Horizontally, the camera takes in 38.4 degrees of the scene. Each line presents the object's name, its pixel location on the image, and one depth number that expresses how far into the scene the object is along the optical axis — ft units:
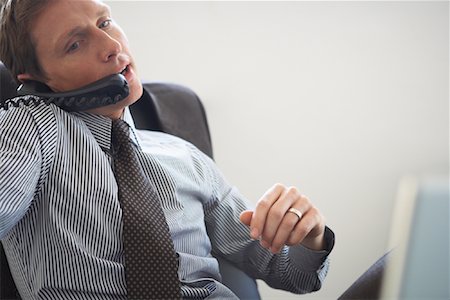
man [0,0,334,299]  3.10
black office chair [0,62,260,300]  4.14
